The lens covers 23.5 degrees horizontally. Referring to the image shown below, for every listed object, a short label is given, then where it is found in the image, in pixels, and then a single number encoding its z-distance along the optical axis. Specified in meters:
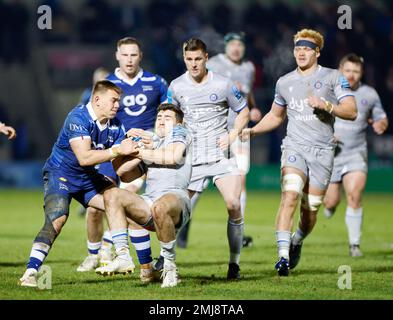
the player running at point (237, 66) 14.21
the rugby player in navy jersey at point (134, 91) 11.04
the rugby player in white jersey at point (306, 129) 10.17
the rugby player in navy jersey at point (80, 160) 9.02
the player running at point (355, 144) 13.06
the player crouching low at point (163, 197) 8.90
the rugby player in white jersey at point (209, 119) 10.05
